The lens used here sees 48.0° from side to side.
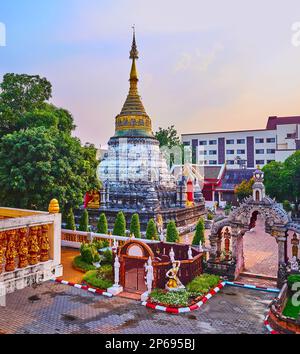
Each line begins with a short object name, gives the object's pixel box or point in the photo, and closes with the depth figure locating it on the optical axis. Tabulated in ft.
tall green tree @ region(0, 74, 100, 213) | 60.64
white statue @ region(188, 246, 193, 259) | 48.11
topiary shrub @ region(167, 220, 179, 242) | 70.08
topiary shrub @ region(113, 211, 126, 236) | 73.26
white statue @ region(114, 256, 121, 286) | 43.60
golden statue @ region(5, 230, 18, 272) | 36.65
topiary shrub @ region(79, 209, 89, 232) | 77.92
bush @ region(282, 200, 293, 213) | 135.95
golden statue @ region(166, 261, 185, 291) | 42.24
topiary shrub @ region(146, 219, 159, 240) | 72.08
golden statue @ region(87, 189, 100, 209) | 109.41
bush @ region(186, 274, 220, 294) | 42.40
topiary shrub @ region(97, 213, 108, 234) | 75.82
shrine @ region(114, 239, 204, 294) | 43.32
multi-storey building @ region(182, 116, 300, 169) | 192.20
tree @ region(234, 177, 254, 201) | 134.31
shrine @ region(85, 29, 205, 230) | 102.73
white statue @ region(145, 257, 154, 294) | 41.55
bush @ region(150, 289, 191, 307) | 38.26
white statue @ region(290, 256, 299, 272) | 46.40
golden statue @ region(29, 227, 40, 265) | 39.32
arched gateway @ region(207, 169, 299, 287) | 49.03
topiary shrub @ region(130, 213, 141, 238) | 75.10
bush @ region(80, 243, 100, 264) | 56.70
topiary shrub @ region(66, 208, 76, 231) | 73.77
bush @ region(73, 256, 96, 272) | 54.29
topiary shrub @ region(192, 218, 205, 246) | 68.13
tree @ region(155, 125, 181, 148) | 220.60
